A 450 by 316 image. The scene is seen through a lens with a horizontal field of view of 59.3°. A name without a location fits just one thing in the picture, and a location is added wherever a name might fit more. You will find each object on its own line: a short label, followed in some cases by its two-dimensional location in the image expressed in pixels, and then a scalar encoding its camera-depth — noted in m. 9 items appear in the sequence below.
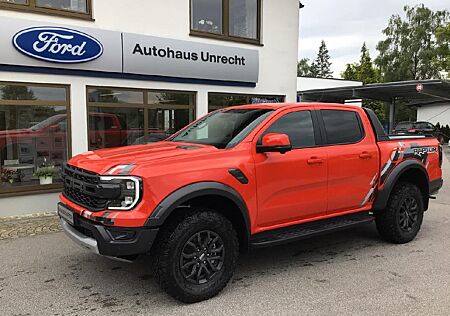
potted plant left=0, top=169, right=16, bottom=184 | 7.14
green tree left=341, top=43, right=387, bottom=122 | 49.00
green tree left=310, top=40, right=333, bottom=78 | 92.25
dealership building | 7.07
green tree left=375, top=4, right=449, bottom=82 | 46.03
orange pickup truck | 3.46
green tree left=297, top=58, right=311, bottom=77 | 91.88
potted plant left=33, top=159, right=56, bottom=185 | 7.55
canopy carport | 21.41
